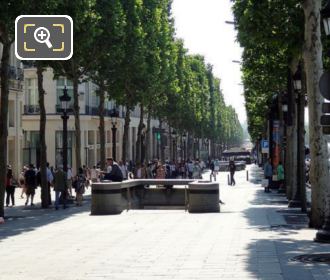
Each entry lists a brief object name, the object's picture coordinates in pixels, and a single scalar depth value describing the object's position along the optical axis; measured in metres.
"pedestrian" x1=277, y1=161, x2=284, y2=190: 39.53
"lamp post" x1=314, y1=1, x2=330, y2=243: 15.21
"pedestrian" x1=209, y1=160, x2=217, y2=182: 57.91
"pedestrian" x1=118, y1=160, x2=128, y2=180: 41.09
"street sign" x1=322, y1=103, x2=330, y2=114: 13.27
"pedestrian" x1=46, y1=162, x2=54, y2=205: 30.47
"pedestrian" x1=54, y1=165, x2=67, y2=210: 28.39
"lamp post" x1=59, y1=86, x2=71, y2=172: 31.88
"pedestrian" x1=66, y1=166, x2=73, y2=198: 36.11
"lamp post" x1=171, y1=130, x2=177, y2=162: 74.76
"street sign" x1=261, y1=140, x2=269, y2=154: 60.22
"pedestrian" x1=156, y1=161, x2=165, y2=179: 44.44
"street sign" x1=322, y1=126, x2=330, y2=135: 13.22
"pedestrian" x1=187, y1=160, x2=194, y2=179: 56.00
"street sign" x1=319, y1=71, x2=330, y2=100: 12.94
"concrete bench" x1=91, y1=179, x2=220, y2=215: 25.08
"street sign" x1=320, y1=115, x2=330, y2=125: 13.13
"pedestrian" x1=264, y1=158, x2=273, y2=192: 42.25
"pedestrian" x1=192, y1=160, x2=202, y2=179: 53.33
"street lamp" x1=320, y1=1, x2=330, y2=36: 14.18
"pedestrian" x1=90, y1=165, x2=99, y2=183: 44.16
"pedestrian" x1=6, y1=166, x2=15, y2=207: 31.19
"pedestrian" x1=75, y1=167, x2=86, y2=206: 30.58
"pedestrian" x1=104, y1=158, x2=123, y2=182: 27.00
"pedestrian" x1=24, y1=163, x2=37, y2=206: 30.91
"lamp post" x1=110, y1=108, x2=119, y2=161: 43.75
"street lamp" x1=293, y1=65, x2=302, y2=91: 24.19
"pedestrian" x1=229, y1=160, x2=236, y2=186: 51.38
